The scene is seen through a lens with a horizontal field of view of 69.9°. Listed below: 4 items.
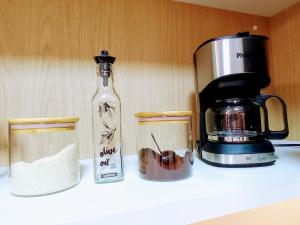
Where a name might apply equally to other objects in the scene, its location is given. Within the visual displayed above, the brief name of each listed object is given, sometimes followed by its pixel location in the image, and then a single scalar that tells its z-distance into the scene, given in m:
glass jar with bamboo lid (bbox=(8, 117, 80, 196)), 0.36
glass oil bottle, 0.43
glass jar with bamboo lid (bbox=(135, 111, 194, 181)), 0.42
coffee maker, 0.49
